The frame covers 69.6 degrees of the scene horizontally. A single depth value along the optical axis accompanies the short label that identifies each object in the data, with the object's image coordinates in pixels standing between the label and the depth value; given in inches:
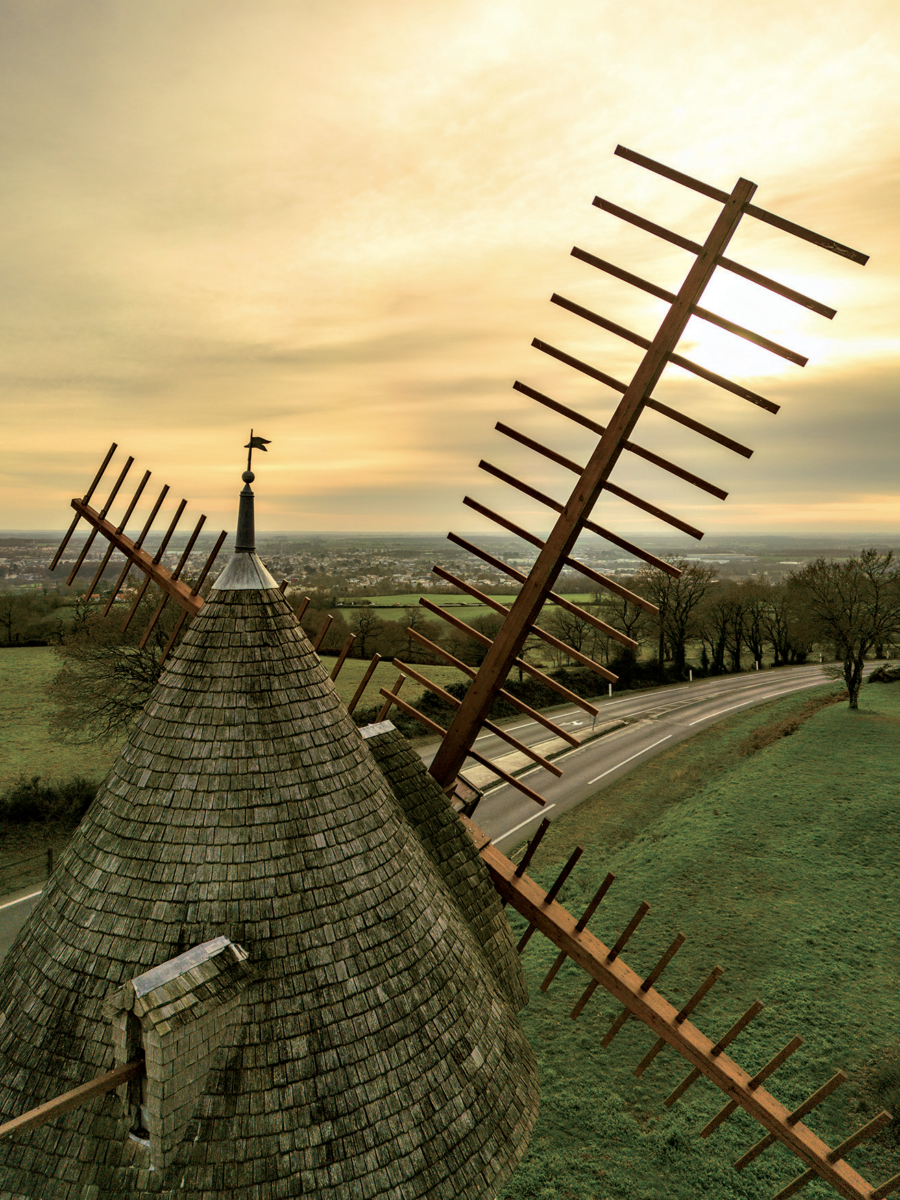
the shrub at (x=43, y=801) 1104.2
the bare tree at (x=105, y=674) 1135.6
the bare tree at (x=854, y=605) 1673.2
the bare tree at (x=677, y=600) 2258.9
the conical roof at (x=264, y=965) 193.2
